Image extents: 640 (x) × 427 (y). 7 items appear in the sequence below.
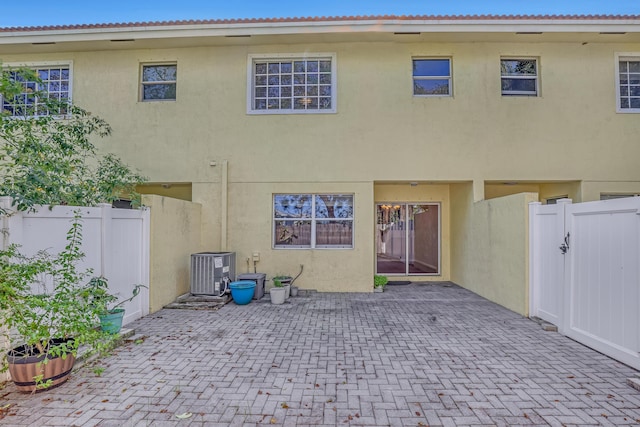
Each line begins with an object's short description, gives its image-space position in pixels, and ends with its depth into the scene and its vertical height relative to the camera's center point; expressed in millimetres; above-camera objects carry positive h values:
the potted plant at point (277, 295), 7557 -1662
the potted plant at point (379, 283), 8922 -1645
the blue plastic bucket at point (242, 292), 7355 -1551
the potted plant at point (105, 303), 4338 -1169
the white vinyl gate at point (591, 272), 4246 -721
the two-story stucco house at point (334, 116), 8578 +2843
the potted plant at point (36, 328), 3420 -1147
